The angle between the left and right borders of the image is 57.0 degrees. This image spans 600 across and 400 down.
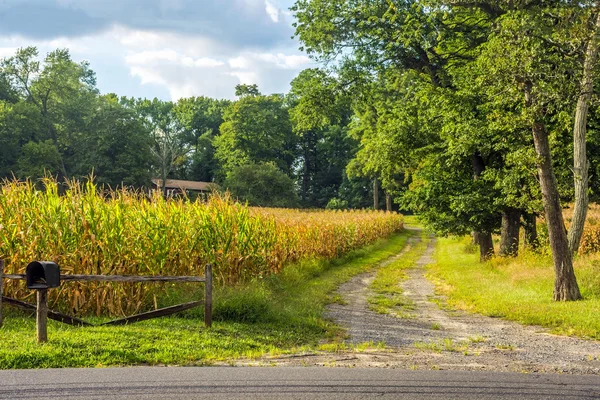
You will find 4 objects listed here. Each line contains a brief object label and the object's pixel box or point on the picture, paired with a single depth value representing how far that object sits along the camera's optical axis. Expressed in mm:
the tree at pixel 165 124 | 87312
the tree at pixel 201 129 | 87875
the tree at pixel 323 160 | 86625
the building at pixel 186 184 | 72694
